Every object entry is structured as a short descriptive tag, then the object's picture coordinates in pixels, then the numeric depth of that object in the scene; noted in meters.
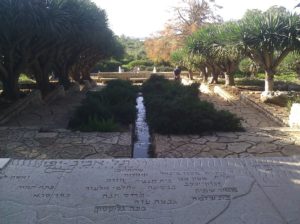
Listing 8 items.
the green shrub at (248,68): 19.84
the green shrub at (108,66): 32.21
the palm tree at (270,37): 9.53
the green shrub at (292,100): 8.37
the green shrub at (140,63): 34.63
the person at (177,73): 18.28
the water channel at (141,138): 5.40
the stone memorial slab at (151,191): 2.38
